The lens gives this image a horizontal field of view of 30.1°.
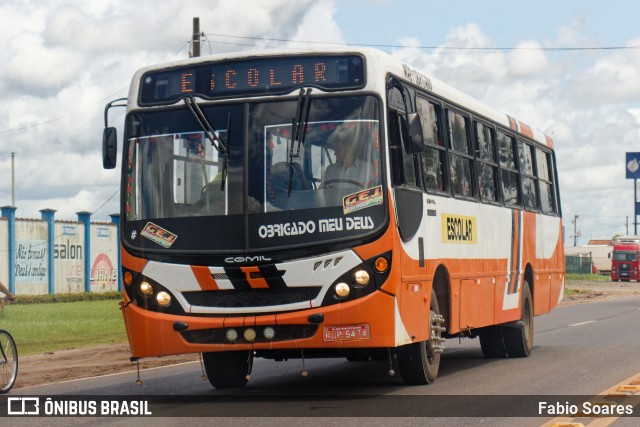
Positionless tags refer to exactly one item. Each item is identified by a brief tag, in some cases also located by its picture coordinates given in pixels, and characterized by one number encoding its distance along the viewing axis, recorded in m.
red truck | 86.12
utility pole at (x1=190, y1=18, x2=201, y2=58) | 34.03
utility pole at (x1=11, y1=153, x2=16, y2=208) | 82.19
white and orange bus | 11.09
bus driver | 11.25
